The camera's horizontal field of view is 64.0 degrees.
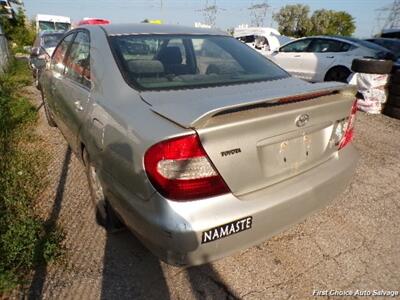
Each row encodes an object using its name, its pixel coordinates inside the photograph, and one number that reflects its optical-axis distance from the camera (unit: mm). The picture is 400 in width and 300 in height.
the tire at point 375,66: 6095
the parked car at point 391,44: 8597
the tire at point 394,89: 6209
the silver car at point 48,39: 9081
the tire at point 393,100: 6227
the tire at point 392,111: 6203
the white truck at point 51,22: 23984
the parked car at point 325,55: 7797
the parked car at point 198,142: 1618
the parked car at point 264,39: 13984
